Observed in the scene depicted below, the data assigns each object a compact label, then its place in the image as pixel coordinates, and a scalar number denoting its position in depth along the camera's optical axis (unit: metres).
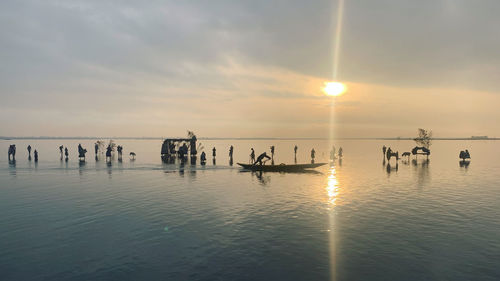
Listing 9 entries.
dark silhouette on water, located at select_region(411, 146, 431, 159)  71.12
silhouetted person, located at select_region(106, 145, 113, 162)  68.54
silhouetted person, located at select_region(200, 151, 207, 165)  61.66
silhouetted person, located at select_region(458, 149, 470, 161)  66.96
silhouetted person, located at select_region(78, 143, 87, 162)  68.14
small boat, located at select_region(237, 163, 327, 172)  45.91
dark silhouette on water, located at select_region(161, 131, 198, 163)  79.81
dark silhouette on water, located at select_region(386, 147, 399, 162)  66.84
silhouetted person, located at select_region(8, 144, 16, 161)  68.25
